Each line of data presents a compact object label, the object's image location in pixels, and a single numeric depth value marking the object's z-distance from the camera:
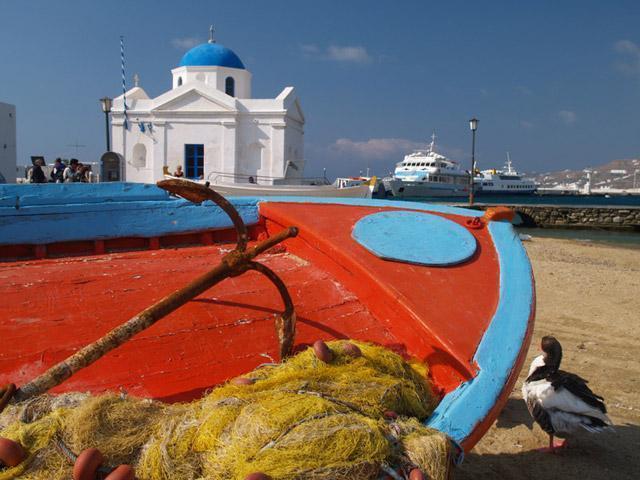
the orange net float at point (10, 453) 1.40
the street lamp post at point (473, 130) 22.77
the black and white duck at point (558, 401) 3.66
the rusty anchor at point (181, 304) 1.73
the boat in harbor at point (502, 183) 70.81
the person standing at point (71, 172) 14.06
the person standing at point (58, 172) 15.08
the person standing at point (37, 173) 13.38
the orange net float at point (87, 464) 1.34
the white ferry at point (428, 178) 57.12
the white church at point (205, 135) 22.31
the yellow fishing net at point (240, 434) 1.44
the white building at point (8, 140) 23.20
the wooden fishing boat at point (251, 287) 2.19
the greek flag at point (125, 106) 22.40
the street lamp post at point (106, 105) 18.25
